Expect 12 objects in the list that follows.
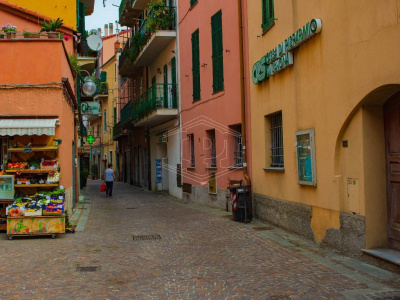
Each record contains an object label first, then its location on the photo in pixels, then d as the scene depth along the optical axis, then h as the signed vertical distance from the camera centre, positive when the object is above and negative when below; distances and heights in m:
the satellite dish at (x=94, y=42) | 16.69 +4.49
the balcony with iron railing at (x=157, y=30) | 19.19 +5.72
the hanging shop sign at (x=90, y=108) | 20.75 +2.71
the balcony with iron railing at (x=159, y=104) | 18.83 +2.56
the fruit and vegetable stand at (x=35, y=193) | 9.65 -0.58
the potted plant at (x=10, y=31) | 11.17 +3.34
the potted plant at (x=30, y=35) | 11.29 +3.26
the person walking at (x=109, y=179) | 21.17 -0.65
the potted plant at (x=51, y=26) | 11.79 +3.60
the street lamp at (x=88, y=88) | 16.03 +2.73
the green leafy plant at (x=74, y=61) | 15.17 +3.49
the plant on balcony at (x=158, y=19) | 19.19 +6.05
